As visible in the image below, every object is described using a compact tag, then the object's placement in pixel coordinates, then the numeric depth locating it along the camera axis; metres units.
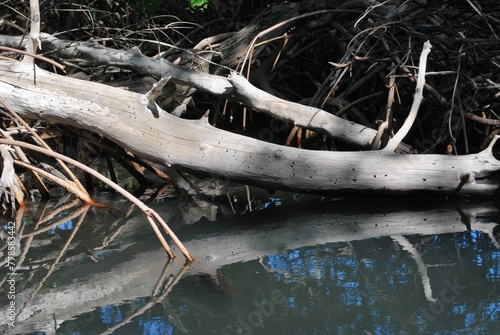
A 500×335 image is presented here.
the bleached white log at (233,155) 3.77
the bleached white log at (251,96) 4.04
